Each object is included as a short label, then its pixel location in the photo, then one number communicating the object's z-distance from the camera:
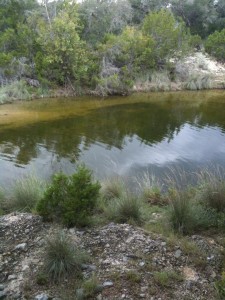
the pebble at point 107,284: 3.68
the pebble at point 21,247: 4.36
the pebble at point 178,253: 4.25
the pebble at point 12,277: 3.83
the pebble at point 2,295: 3.52
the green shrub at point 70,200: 4.88
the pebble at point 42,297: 3.48
